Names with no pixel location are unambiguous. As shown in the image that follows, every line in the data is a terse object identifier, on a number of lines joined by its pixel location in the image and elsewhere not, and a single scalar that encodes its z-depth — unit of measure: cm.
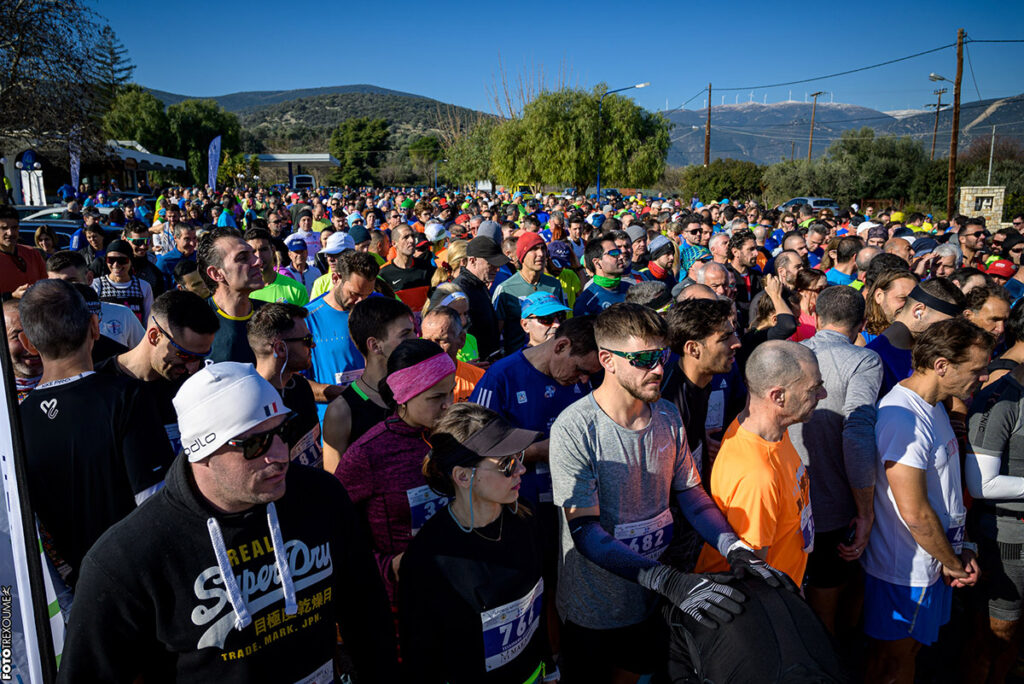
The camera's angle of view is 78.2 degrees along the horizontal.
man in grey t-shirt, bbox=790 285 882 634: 327
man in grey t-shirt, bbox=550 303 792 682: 270
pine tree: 1248
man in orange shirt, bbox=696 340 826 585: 268
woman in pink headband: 270
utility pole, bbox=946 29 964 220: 2381
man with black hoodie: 171
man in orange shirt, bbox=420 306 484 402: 401
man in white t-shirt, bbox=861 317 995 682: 305
